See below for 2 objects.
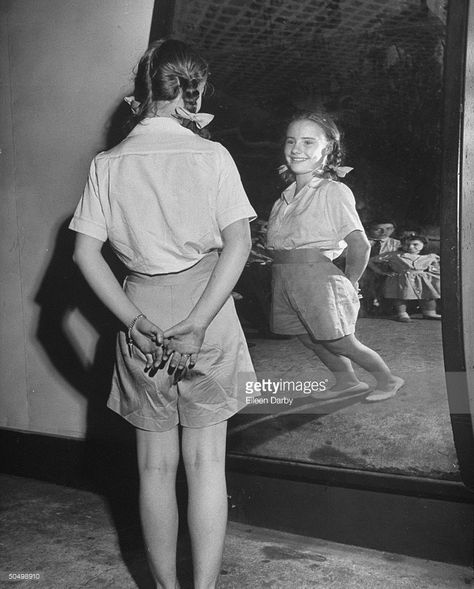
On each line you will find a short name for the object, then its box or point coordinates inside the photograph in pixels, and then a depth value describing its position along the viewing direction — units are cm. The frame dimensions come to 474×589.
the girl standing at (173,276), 158
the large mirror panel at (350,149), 181
